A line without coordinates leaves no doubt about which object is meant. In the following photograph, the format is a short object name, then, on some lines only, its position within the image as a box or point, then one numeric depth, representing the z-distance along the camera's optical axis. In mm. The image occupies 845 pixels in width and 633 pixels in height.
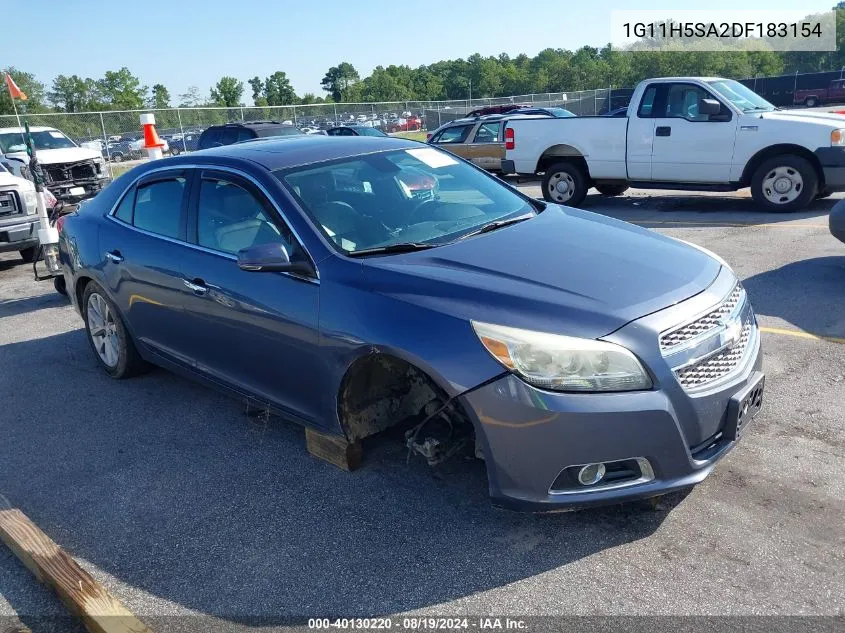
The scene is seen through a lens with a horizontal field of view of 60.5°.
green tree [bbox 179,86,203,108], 79812
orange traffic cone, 13134
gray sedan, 2852
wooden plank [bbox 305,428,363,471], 3719
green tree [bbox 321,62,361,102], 115638
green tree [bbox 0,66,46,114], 54188
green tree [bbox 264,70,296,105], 105362
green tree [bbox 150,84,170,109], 89062
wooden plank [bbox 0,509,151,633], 2701
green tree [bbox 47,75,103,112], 71938
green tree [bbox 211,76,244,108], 93750
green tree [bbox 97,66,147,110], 74750
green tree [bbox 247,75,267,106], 108312
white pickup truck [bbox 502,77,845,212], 9656
